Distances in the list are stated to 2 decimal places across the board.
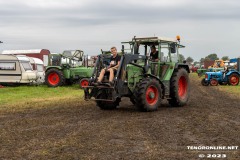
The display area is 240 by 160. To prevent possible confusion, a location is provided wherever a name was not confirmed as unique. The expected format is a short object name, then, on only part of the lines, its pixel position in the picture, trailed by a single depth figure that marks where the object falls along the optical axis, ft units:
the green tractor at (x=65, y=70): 74.79
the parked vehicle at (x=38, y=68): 81.35
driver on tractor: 39.93
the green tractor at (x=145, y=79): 35.17
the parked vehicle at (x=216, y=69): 95.63
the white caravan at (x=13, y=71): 76.07
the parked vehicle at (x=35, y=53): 133.90
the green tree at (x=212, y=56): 503.20
